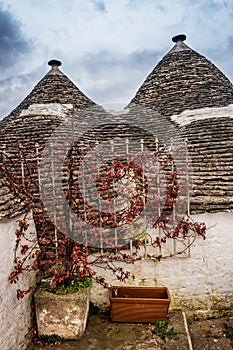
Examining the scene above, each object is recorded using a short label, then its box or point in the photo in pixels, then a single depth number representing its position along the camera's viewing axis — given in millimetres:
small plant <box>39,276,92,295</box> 4137
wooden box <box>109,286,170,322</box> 4445
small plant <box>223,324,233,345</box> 4637
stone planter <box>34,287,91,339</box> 4016
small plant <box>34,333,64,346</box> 4066
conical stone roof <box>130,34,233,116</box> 9859
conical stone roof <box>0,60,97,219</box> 4207
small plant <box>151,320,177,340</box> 4227
